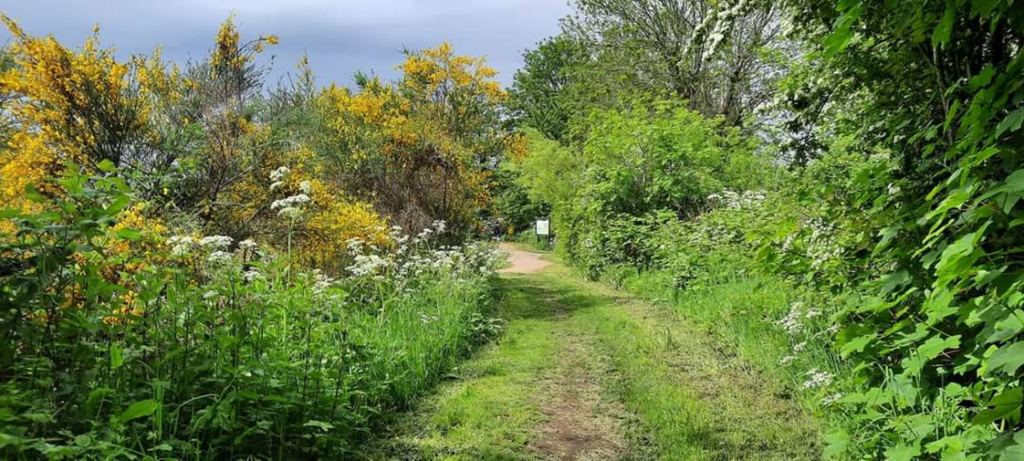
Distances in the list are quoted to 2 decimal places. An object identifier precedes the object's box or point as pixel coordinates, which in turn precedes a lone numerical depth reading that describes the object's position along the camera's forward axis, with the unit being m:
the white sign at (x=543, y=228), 28.61
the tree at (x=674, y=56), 15.26
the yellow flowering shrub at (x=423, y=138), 9.86
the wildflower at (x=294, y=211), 3.59
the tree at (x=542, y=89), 35.88
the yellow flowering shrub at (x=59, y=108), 5.85
